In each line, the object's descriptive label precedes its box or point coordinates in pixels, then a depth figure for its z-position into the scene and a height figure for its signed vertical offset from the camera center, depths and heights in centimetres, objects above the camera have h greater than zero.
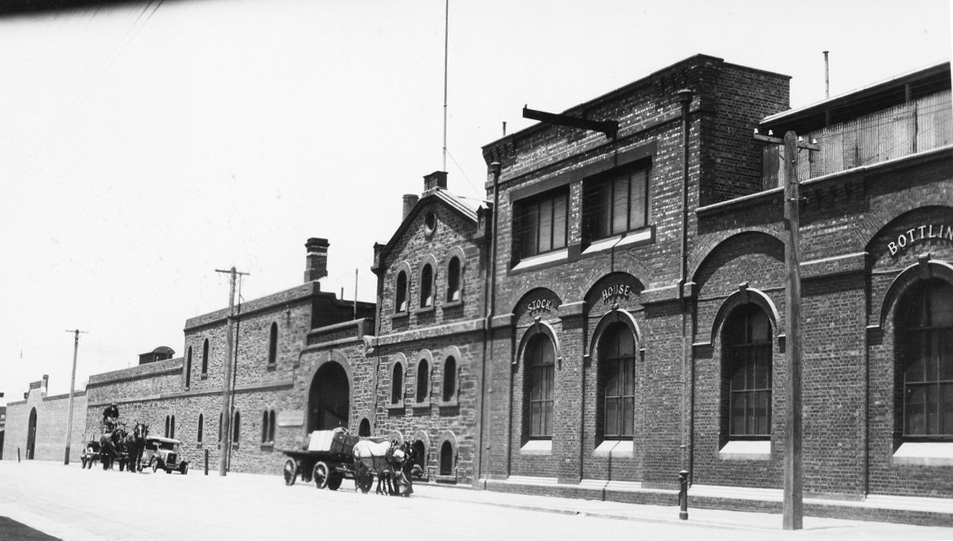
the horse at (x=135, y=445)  4781 -80
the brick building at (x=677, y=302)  1933 +303
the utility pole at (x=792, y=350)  1775 +154
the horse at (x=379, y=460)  2973 -63
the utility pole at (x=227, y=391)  4359 +148
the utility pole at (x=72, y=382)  6554 +234
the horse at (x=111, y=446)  5034 -89
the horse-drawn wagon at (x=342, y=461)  3008 -72
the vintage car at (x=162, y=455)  4725 -115
